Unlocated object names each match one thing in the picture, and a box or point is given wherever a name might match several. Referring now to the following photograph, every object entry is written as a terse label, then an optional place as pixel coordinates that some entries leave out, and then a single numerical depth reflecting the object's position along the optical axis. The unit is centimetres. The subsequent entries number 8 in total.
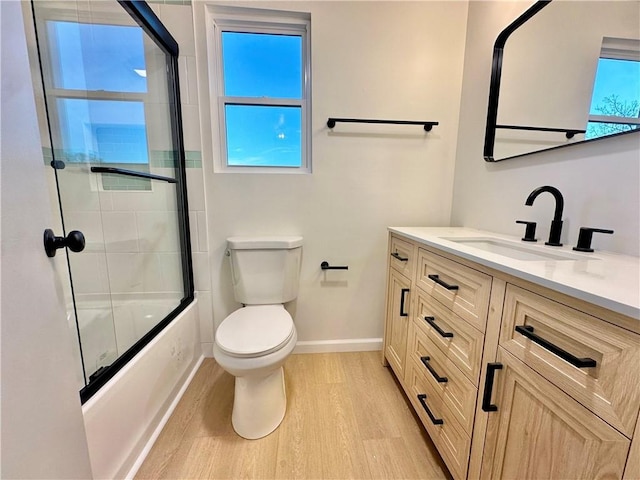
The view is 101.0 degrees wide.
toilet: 110
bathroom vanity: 48
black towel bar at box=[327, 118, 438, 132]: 157
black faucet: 99
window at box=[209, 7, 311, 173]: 157
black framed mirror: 83
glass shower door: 118
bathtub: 88
